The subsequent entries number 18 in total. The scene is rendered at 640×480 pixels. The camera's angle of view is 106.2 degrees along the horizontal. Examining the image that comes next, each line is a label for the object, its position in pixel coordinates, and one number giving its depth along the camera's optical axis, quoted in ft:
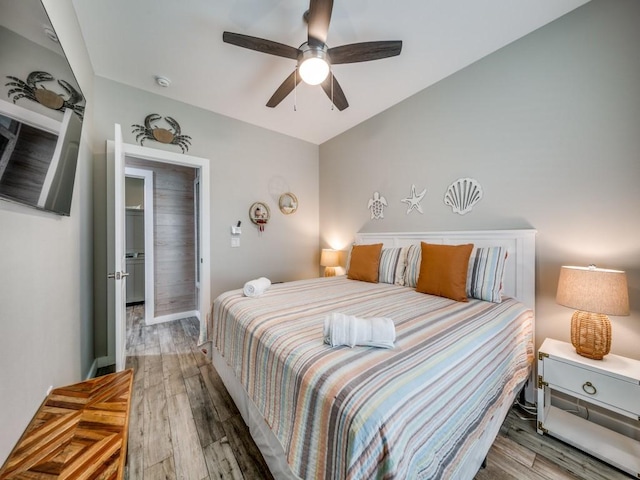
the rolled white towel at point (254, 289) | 6.12
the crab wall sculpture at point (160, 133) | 8.27
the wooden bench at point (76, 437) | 2.34
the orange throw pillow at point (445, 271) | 6.03
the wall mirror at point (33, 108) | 2.29
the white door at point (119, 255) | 6.04
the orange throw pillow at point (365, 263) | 8.45
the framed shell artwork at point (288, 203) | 11.76
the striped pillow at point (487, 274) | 5.93
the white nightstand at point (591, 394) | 4.27
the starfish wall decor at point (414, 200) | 8.73
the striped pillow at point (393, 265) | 8.05
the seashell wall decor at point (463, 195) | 7.30
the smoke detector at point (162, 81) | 7.69
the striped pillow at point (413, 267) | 7.56
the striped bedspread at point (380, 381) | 2.36
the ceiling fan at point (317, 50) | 5.06
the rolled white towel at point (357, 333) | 3.36
